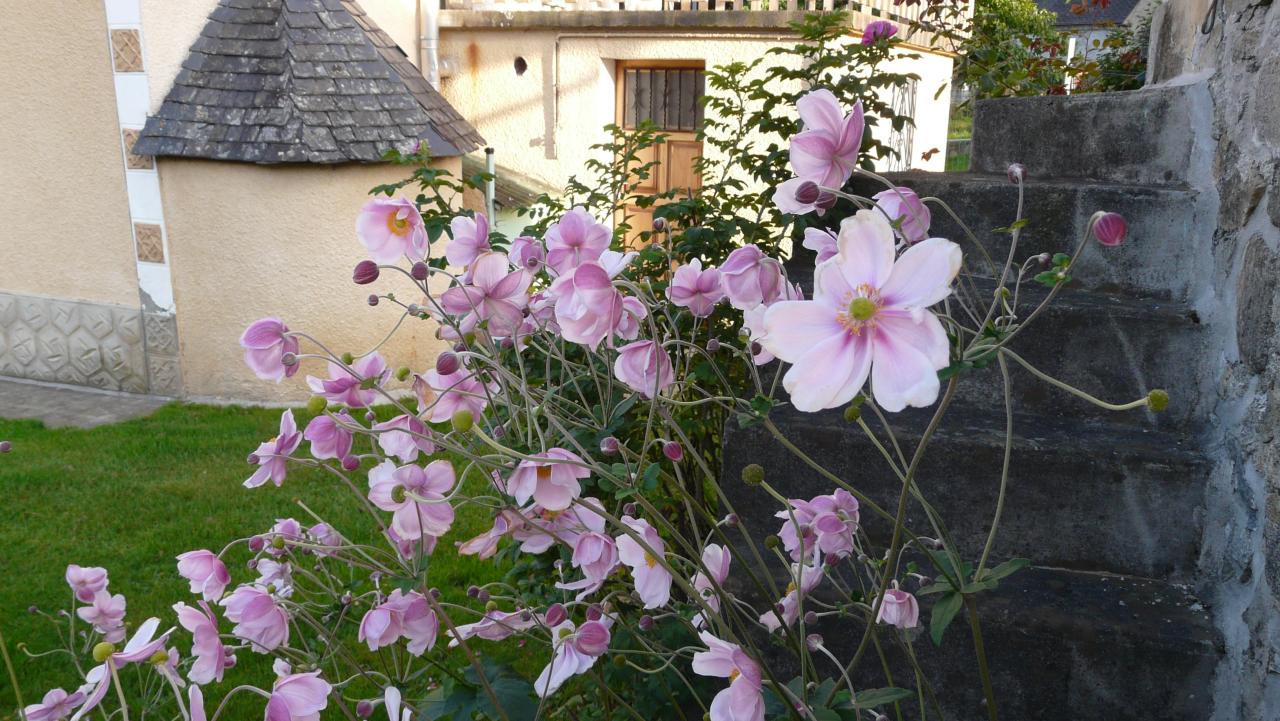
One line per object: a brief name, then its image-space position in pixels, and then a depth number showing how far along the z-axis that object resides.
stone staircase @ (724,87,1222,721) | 1.76
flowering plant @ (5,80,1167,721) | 0.85
